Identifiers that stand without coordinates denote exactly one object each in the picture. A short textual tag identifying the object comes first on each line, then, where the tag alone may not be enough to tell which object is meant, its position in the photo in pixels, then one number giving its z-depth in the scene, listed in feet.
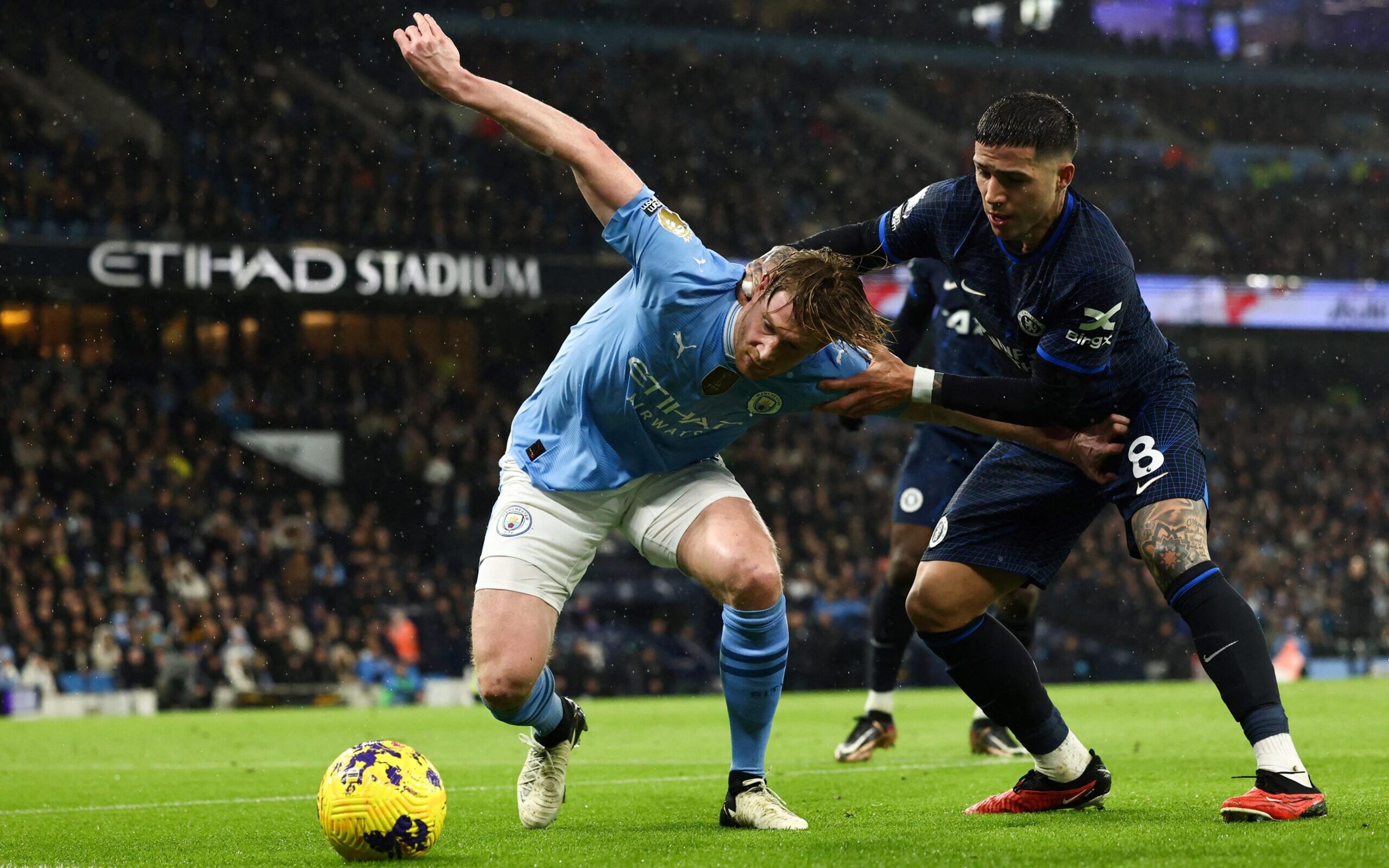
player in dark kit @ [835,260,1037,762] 47.52
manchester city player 28.22
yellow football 26.45
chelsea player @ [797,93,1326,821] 28.32
